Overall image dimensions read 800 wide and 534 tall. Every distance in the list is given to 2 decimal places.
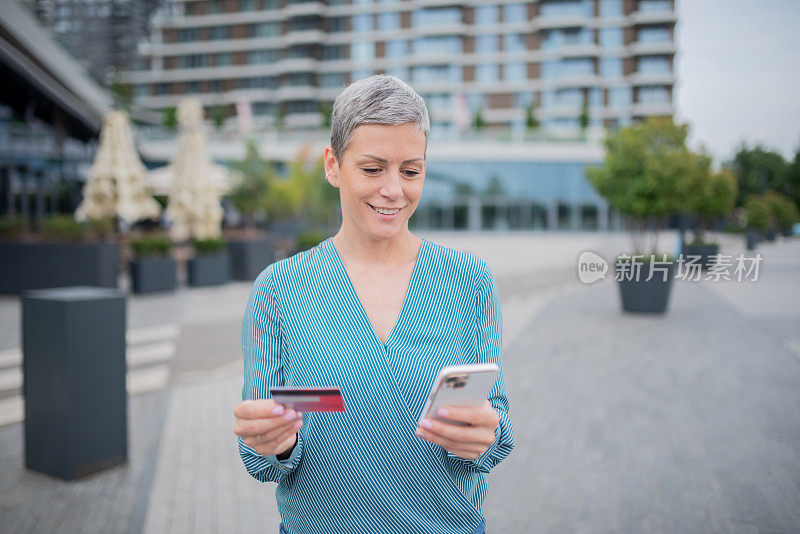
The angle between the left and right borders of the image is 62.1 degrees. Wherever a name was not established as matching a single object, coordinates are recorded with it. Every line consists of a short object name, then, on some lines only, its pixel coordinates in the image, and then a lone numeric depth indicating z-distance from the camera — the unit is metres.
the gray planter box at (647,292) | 11.13
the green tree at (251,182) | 23.31
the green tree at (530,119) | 50.91
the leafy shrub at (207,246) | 15.18
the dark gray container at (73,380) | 4.18
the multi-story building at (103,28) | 24.87
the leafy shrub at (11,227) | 13.93
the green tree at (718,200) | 22.21
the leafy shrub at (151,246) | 13.61
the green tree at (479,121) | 50.75
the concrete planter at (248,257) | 16.33
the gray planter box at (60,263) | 12.48
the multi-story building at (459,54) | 56.78
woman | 1.54
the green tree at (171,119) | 53.25
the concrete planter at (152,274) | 13.47
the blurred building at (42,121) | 17.03
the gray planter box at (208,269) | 14.93
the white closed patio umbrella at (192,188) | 16.53
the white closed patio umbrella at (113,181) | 15.27
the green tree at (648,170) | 12.27
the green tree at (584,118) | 51.28
